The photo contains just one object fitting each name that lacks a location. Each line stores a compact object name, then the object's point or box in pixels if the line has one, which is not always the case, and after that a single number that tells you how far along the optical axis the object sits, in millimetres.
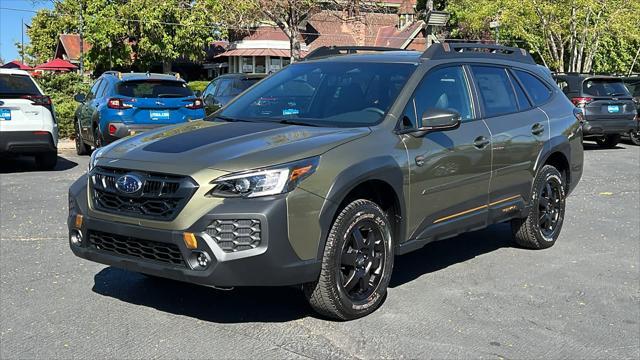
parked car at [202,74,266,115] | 15618
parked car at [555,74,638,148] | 16688
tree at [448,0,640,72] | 27172
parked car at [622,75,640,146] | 18719
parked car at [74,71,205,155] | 12031
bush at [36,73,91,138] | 17641
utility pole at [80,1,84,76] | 39162
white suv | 10672
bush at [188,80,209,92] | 37719
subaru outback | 4145
